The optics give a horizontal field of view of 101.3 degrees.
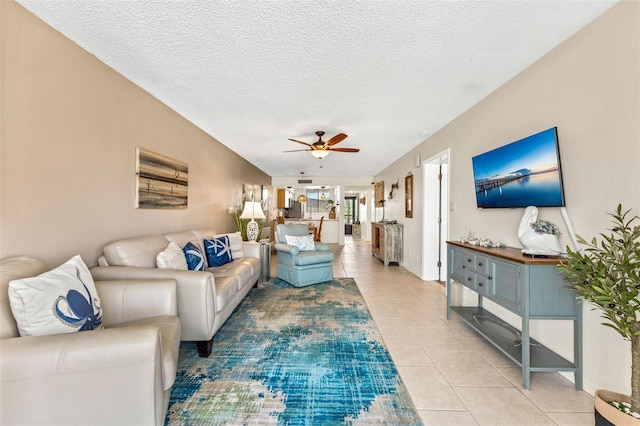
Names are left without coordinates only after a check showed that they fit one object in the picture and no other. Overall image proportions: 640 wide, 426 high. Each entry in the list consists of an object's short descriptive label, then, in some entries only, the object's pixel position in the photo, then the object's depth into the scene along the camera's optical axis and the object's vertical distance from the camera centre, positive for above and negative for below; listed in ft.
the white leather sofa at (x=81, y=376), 3.62 -2.35
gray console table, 5.85 -1.97
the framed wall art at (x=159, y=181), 8.70 +1.24
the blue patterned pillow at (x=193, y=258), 8.70 -1.46
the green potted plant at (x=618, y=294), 4.07 -1.29
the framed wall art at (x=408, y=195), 16.82 +1.31
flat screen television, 6.38 +1.17
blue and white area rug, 5.12 -3.87
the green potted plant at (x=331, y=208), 34.07 +0.90
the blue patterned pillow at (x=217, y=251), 10.78 -1.56
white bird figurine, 6.23 -0.59
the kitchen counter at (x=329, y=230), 32.99 -1.92
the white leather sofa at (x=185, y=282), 6.73 -1.78
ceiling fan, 12.45 +3.25
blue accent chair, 13.57 -2.56
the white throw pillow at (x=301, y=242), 14.53 -1.52
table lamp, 15.23 -0.08
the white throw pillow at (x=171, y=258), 7.61 -1.33
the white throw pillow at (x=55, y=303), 4.07 -1.47
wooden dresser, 19.21 -2.09
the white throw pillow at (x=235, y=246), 12.21 -1.48
